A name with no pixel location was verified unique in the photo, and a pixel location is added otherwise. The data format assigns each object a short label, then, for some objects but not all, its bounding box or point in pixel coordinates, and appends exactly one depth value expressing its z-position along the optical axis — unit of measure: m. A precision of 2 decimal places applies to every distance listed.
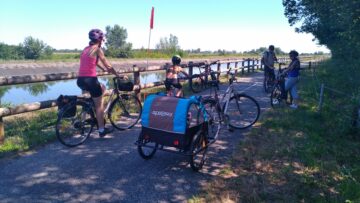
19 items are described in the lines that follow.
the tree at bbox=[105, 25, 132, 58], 126.94
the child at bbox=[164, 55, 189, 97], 7.70
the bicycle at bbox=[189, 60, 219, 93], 13.37
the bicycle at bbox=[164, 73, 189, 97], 7.83
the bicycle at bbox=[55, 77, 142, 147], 5.96
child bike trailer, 4.68
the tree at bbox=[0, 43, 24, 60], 51.69
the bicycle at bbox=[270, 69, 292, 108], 10.25
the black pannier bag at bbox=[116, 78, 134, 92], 7.02
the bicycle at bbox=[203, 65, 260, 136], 6.34
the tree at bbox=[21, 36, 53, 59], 57.25
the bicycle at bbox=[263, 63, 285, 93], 13.72
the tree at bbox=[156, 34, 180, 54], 105.07
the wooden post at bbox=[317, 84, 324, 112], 9.28
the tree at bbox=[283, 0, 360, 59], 10.38
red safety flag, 10.19
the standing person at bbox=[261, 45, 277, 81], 13.04
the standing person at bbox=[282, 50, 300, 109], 9.65
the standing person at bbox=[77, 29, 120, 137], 6.01
